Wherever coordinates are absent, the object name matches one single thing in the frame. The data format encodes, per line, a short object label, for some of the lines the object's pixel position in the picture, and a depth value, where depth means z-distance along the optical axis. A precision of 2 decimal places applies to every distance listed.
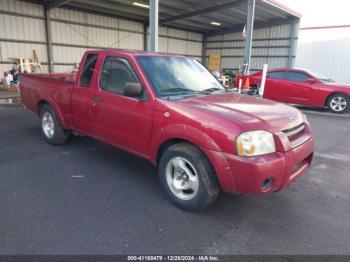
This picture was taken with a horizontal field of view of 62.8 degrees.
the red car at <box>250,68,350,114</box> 10.77
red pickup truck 2.86
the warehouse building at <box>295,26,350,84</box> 18.53
